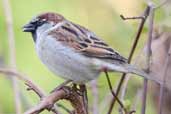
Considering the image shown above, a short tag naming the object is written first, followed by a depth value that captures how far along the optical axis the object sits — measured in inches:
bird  174.4
